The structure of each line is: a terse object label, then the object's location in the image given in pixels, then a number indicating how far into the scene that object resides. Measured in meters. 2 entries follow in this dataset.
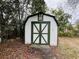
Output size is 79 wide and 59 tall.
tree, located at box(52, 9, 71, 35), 6.93
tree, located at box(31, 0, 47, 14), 5.67
